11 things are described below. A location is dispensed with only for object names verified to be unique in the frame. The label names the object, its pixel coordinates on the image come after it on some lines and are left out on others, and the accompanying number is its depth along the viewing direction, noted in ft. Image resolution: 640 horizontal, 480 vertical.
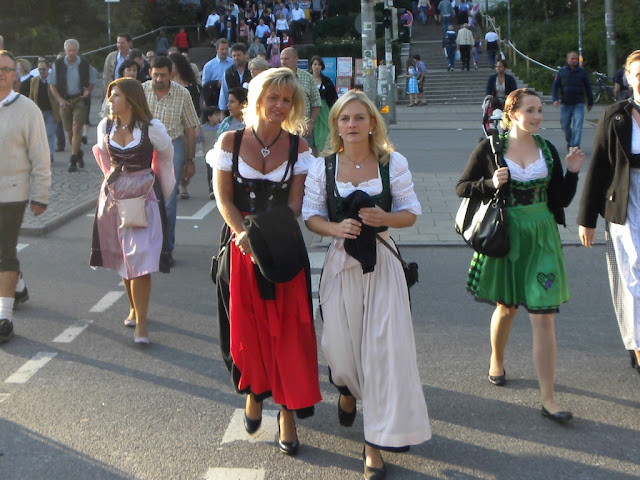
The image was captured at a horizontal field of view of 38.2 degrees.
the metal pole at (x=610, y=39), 81.20
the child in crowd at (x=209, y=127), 36.96
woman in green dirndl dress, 15.49
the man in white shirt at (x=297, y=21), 128.26
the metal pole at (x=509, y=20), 121.29
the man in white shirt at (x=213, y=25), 121.60
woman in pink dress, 20.10
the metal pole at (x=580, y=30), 91.40
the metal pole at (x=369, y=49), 54.03
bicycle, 87.66
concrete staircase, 98.99
